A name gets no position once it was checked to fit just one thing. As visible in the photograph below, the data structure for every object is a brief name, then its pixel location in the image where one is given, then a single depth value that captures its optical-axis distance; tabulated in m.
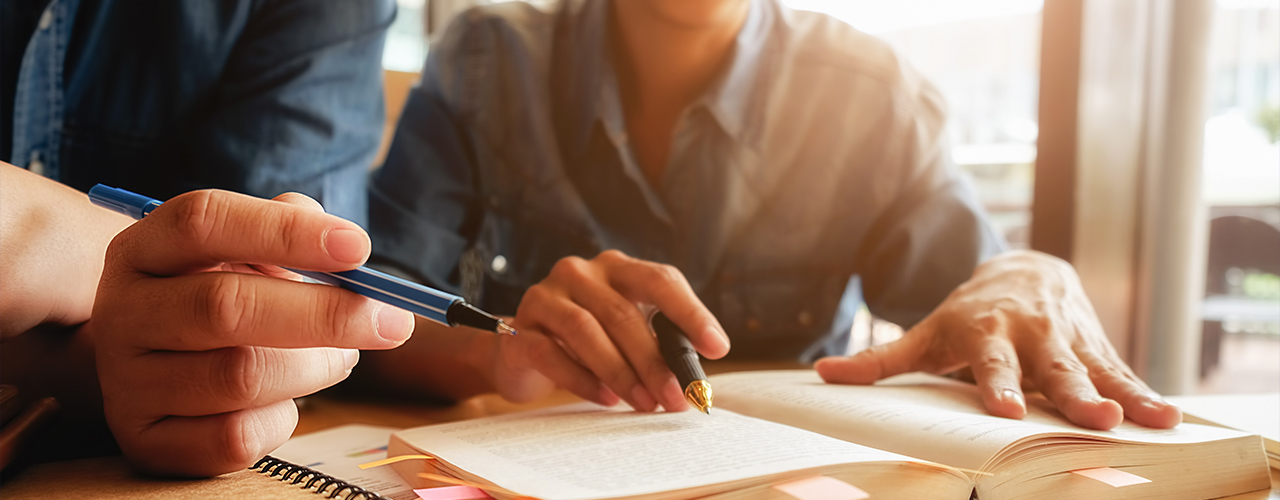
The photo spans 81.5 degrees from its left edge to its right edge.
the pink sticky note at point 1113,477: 0.37
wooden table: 0.57
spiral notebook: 0.33
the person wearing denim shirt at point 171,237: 0.33
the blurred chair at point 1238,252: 1.90
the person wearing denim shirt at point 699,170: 0.95
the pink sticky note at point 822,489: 0.32
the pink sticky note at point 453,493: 0.33
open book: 0.33
